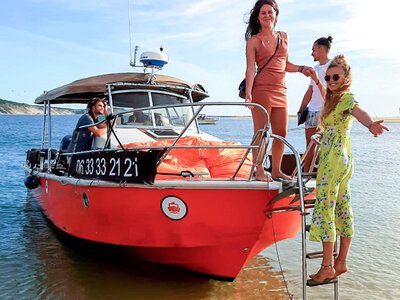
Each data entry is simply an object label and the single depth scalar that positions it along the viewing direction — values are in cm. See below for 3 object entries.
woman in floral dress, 371
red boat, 465
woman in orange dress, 436
